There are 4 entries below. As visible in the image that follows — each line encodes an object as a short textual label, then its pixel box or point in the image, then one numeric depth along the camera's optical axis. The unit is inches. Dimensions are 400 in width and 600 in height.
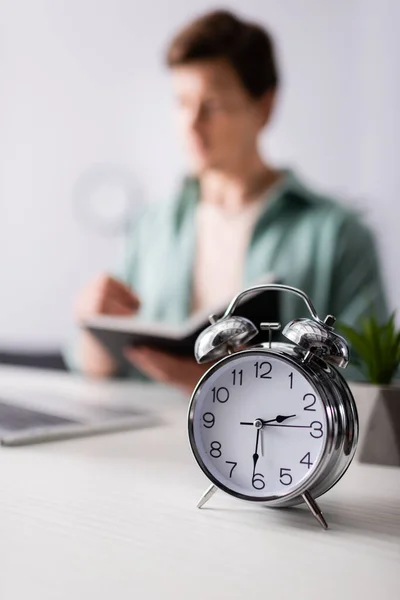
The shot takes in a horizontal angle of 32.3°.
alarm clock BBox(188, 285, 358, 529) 24.9
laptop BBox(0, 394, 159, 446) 38.0
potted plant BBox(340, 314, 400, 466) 33.7
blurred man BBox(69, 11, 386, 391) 65.4
